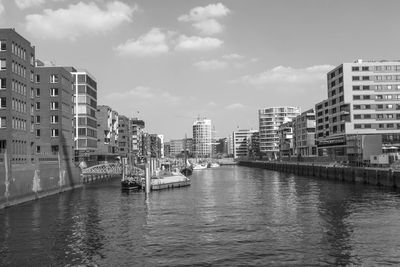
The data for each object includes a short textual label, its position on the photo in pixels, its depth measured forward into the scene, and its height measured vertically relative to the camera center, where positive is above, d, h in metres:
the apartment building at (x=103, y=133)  185.95 +10.56
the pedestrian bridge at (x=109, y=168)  129.88 -3.50
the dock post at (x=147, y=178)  85.07 -3.86
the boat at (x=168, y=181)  95.19 -5.14
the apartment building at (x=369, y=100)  167.12 +19.20
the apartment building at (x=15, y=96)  81.44 +11.81
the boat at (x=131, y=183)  94.50 -5.29
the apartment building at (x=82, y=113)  152.50 +15.31
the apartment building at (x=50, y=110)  116.31 +12.72
